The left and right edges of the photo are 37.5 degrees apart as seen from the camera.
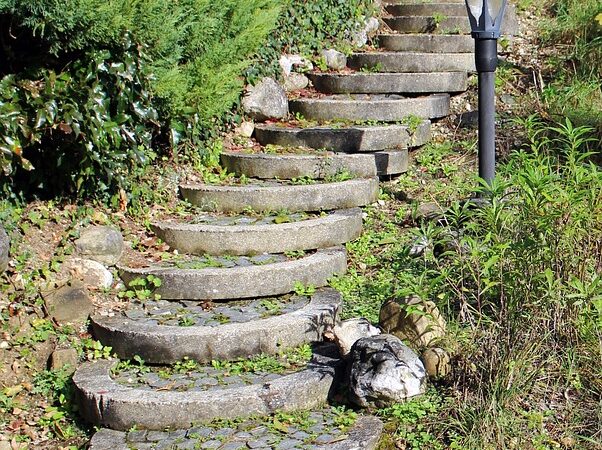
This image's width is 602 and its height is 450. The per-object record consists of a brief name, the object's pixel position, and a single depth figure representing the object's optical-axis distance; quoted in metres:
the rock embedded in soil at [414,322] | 4.95
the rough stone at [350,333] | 5.11
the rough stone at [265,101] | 7.80
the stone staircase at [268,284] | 4.75
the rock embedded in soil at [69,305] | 5.65
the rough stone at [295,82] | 8.41
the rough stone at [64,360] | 5.42
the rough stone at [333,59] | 8.74
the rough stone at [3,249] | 5.46
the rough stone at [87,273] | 5.86
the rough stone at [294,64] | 8.40
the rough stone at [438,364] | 4.82
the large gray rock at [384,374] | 4.65
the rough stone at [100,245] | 5.98
